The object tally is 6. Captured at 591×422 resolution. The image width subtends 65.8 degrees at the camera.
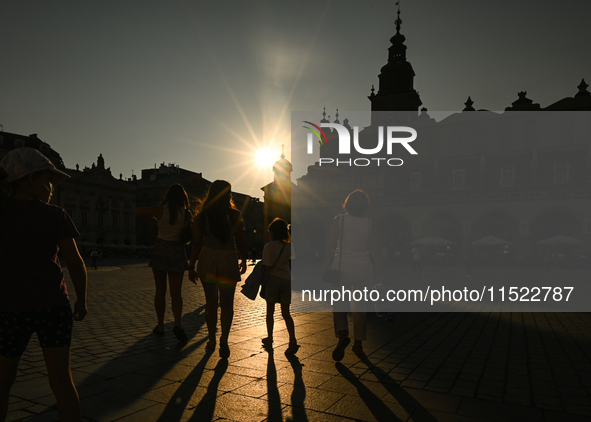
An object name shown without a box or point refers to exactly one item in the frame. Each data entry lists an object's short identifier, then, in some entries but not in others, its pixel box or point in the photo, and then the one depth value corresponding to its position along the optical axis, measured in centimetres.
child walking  574
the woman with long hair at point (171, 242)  589
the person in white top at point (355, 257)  524
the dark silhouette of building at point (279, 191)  3619
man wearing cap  237
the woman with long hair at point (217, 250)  518
